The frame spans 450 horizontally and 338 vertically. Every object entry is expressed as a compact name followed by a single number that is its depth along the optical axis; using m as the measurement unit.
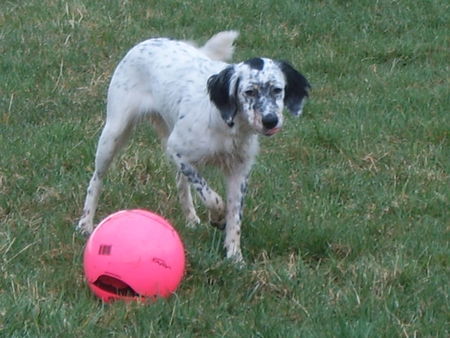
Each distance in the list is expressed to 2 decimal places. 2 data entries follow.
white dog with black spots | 10.53
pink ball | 9.27
